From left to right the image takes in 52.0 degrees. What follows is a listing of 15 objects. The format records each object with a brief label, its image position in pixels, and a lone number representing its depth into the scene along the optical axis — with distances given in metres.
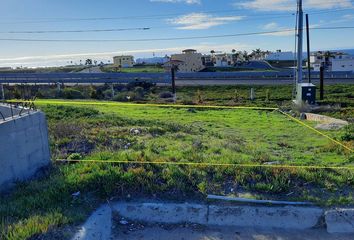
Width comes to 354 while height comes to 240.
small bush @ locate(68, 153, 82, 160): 6.56
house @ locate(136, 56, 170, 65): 110.74
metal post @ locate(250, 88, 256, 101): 23.25
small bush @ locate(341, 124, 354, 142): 8.94
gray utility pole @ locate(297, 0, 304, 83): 18.89
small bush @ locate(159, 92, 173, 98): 25.48
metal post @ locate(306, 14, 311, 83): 22.81
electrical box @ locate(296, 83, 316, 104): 18.22
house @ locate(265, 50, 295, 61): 112.38
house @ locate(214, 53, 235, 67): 85.88
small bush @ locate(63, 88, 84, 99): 25.98
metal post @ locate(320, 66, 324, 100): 22.17
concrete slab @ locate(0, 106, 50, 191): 5.26
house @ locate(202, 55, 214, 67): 84.90
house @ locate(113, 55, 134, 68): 102.96
